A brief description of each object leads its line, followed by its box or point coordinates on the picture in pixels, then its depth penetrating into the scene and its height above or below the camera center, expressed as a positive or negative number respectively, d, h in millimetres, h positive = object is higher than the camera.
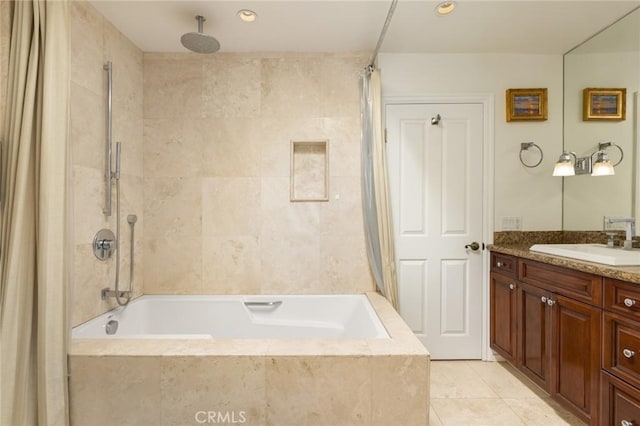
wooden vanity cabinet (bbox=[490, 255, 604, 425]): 1523 -666
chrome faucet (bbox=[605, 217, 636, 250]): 1808 -90
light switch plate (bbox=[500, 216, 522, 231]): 2438 -65
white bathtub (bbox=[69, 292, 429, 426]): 1335 -751
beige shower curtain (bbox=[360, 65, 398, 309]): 2234 +171
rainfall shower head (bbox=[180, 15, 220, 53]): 1842 +1033
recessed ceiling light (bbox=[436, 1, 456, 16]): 1806 +1228
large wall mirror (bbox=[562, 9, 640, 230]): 1954 +611
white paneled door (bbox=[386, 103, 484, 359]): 2441 -45
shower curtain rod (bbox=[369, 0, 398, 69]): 1700 +1129
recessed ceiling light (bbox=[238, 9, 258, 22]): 1868 +1206
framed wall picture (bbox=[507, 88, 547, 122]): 2396 +857
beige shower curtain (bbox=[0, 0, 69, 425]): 1282 +1
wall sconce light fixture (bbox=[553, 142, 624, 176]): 2062 +350
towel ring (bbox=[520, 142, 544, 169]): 2406 +517
